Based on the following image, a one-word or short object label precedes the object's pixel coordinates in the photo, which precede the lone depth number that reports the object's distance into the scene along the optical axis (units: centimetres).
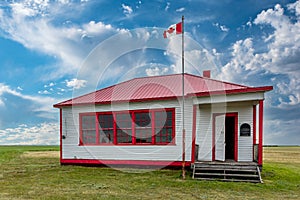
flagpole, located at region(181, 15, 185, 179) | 870
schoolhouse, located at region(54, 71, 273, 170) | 998
